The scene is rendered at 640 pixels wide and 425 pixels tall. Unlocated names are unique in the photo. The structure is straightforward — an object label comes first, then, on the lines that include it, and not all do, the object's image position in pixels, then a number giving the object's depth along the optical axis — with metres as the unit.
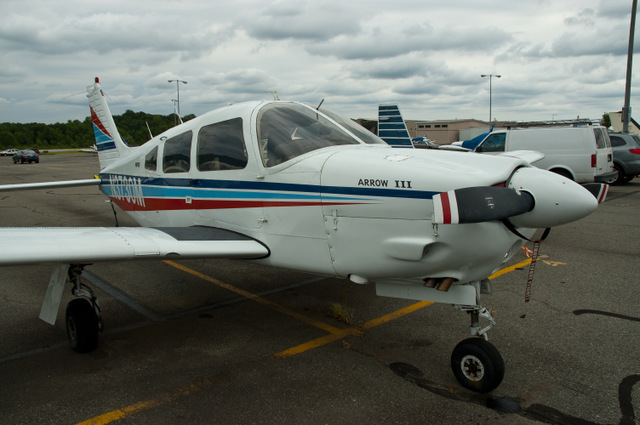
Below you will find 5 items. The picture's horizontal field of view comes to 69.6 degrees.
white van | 13.02
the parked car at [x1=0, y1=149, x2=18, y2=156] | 76.15
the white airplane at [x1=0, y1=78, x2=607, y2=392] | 3.10
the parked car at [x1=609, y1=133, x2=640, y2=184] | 16.52
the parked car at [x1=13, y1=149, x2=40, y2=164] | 46.56
